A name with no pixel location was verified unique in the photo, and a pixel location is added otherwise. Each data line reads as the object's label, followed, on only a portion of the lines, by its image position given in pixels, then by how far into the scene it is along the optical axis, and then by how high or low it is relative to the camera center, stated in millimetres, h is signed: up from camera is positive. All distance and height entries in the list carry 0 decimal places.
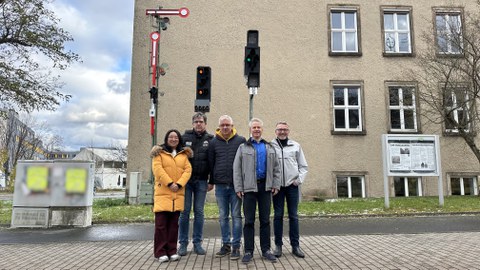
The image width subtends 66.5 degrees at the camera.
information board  10969 +732
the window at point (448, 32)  12711 +5404
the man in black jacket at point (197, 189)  5805 -179
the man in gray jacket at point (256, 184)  5383 -83
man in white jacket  5613 -190
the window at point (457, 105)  12859 +2672
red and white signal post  11866 +4491
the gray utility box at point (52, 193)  8852 -403
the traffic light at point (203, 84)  9664 +2481
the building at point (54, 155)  54819 +3627
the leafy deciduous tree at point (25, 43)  12891 +4858
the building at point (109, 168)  75438 +1974
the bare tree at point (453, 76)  12291 +3707
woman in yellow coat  5469 -259
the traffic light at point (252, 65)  7414 +2289
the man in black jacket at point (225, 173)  5664 +78
